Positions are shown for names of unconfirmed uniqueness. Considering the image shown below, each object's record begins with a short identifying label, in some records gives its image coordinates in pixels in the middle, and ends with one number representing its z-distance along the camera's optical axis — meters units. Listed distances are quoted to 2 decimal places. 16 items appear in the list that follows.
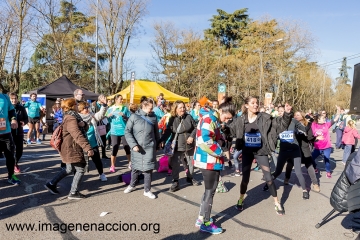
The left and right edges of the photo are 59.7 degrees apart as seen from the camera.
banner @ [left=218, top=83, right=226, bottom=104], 11.43
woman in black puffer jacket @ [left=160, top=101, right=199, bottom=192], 6.21
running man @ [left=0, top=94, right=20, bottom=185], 5.64
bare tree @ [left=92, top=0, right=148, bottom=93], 30.34
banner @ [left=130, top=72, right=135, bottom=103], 10.94
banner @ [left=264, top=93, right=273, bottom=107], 19.25
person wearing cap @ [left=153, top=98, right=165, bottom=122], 9.23
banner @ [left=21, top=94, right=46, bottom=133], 15.68
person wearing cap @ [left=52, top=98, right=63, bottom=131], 12.13
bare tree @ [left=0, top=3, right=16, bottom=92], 23.94
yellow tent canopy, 18.60
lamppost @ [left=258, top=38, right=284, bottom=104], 31.67
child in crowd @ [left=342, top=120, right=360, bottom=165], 9.61
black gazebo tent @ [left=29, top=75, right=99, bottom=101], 16.52
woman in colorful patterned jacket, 4.06
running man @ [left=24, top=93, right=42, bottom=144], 12.01
